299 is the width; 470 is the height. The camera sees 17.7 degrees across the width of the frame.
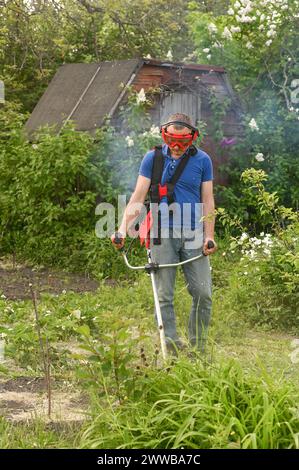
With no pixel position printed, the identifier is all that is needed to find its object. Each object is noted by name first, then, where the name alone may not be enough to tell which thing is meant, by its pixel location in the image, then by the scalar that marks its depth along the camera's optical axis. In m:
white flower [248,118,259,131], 13.88
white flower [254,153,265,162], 13.62
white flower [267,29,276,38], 14.16
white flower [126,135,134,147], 12.29
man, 6.86
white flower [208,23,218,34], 14.67
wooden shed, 13.30
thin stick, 5.80
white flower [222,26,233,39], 14.59
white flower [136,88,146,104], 12.71
